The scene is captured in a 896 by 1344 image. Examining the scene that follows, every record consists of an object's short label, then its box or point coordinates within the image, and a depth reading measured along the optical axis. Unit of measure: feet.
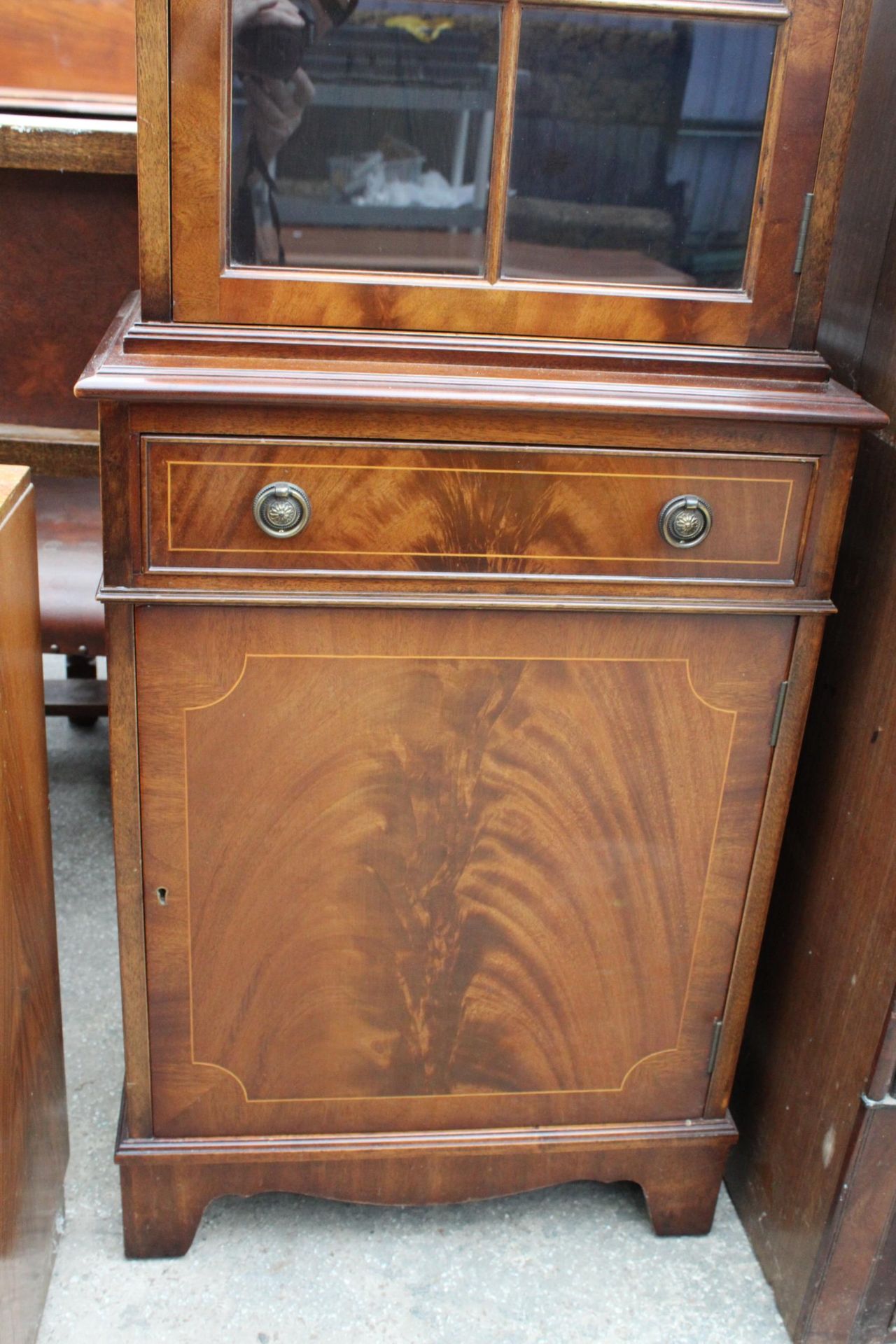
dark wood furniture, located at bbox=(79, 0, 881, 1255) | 3.84
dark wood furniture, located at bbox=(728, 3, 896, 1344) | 4.40
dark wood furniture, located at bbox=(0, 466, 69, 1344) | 4.07
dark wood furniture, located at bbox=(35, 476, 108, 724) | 6.03
